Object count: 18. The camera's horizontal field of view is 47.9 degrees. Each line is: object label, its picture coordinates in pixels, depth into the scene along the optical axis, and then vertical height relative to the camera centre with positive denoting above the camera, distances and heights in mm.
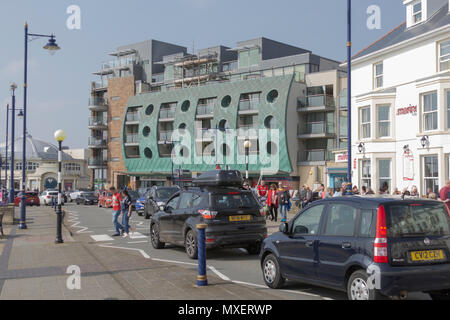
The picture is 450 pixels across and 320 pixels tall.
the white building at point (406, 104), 24094 +3660
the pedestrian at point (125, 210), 17109 -1258
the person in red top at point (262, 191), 24906 -846
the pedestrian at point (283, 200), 21850 -1136
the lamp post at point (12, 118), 33406 +3992
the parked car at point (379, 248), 6383 -981
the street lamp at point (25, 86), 19766 +3511
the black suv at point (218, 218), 11672 -1055
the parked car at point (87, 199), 47150 -2420
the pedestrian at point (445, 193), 14273 -520
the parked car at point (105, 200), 38634 -2077
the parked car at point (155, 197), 24230 -1159
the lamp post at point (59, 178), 15266 -180
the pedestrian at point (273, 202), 22700 -1269
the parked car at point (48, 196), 47791 -2228
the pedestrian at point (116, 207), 17234 -1157
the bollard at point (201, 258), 8266 -1375
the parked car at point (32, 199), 45406 -2361
